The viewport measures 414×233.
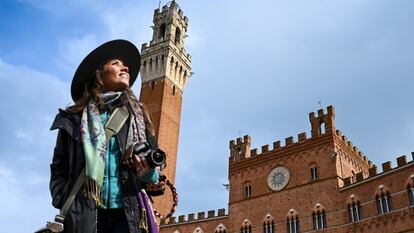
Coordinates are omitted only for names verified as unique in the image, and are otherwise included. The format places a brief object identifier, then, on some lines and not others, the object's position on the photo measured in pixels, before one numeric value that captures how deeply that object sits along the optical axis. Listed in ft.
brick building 78.28
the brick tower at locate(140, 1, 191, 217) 129.80
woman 9.34
